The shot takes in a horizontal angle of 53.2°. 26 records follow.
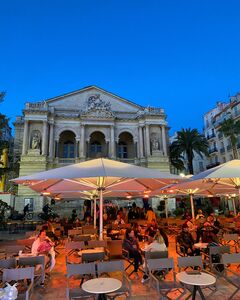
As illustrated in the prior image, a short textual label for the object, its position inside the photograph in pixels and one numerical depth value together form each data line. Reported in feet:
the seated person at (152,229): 31.63
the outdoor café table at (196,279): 14.62
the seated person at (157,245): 24.47
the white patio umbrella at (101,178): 21.62
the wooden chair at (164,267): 16.73
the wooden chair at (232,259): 18.10
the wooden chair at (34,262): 20.35
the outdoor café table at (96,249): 26.35
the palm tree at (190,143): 128.16
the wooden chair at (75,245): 26.63
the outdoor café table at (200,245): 25.74
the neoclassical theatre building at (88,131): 118.93
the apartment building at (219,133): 141.49
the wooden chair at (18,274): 15.78
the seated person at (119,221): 47.24
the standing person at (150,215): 50.39
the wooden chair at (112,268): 16.87
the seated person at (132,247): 24.79
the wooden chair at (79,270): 15.83
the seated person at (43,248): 25.26
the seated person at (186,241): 26.83
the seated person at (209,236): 27.55
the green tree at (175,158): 134.10
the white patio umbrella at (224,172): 24.90
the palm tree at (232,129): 122.52
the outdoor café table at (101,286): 13.67
